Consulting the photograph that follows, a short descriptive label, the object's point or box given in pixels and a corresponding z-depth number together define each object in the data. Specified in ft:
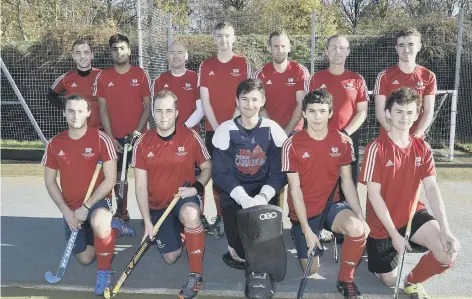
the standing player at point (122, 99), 13.78
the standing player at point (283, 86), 12.89
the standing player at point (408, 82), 11.96
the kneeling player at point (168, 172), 10.48
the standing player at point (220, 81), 13.09
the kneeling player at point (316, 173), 9.86
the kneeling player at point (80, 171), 10.63
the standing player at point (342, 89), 12.12
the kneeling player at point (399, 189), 9.34
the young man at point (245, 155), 10.63
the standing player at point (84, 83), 14.16
